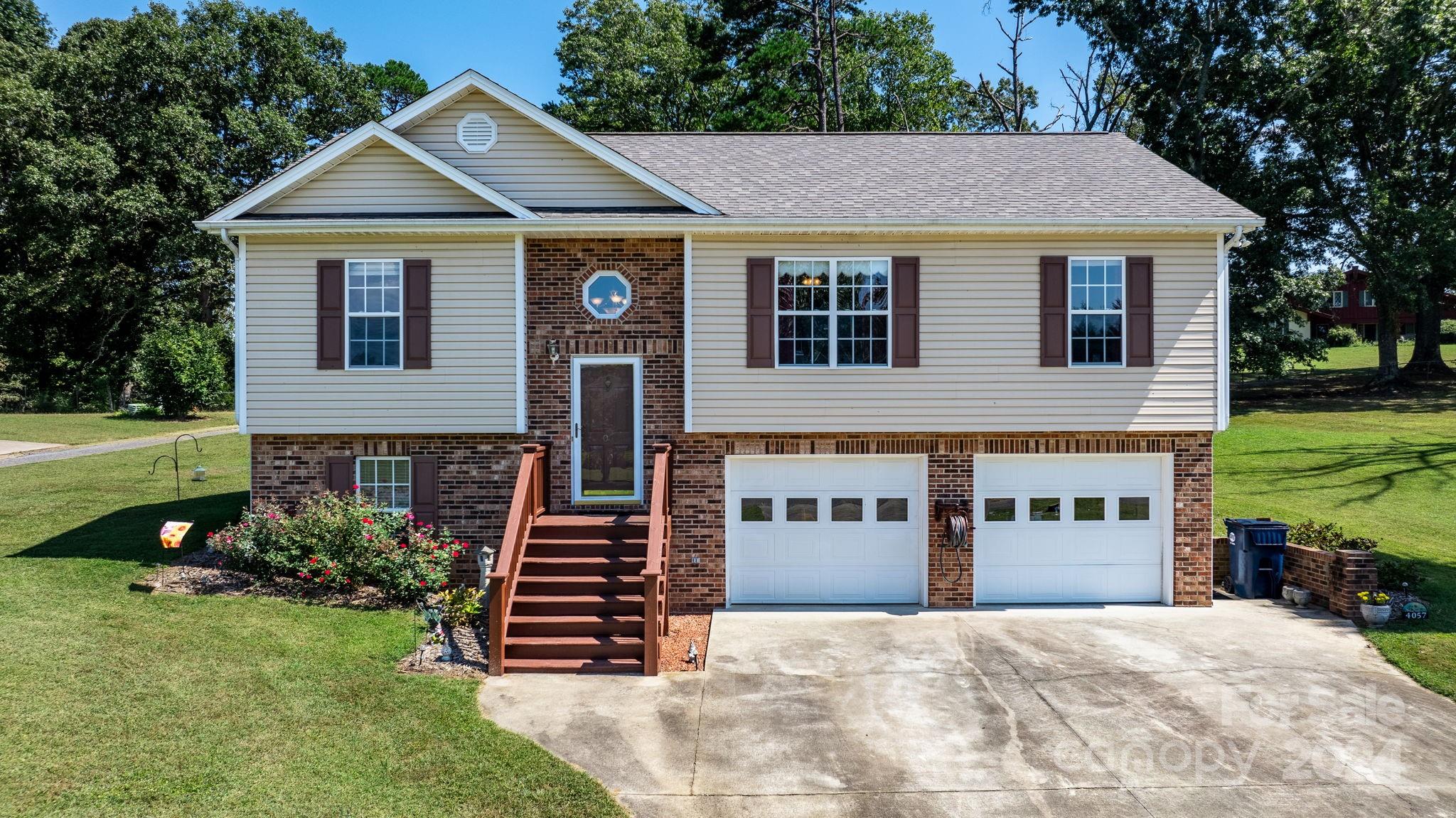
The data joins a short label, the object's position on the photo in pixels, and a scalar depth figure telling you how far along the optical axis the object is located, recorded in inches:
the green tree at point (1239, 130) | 1058.1
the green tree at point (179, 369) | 1130.0
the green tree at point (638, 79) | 1328.7
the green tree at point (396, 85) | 1833.2
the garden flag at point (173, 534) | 394.6
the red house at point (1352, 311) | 2156.7
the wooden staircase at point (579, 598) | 337.4
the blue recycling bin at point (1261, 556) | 438.6
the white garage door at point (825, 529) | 434.9
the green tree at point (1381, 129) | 1002.1
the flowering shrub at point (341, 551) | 390.3
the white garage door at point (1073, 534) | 434.9
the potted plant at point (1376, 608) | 377.4
